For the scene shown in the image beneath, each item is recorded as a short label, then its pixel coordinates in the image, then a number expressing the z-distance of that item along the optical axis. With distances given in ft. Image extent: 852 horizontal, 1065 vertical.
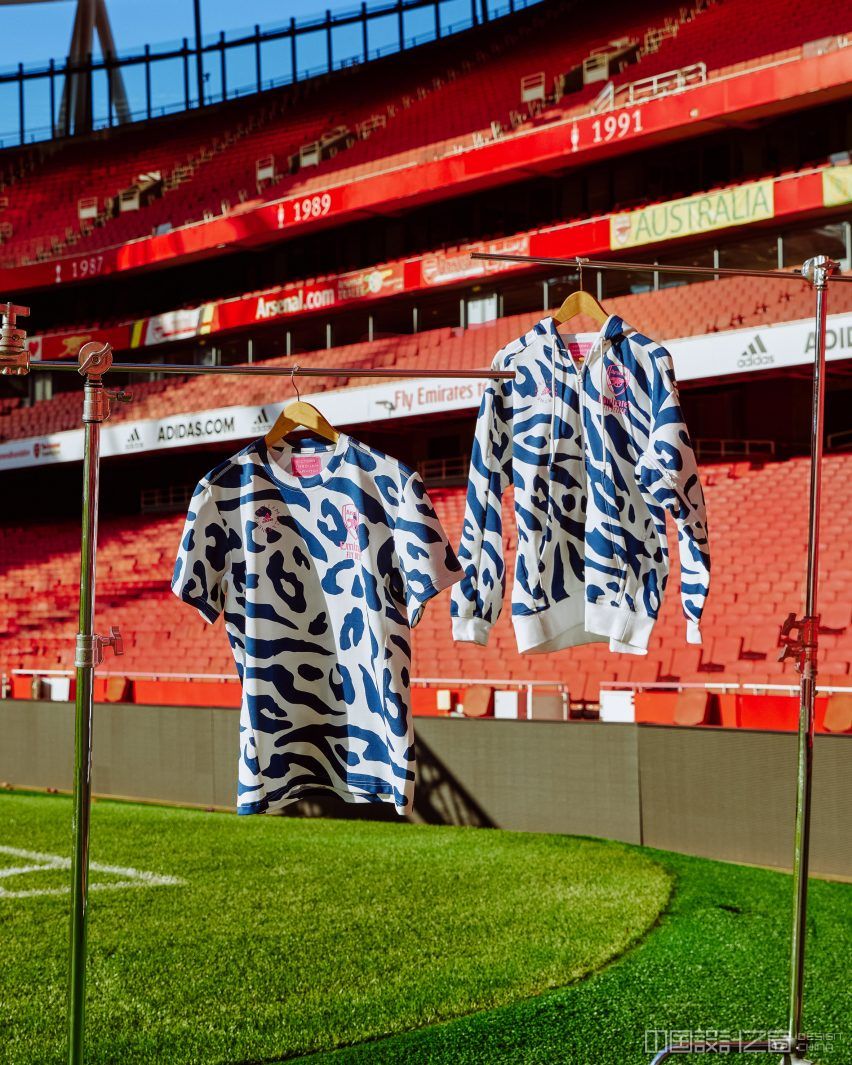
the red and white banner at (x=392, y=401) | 47.80
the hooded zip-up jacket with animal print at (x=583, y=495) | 12.08
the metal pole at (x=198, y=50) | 103.05
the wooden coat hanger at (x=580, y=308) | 12.46
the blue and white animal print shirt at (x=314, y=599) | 12.21
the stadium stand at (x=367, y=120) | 67.92
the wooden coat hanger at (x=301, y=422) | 12.25
